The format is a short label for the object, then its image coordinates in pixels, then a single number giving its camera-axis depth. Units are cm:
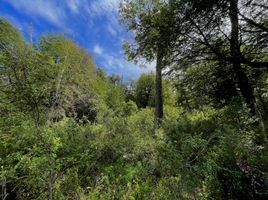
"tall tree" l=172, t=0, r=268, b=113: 311
